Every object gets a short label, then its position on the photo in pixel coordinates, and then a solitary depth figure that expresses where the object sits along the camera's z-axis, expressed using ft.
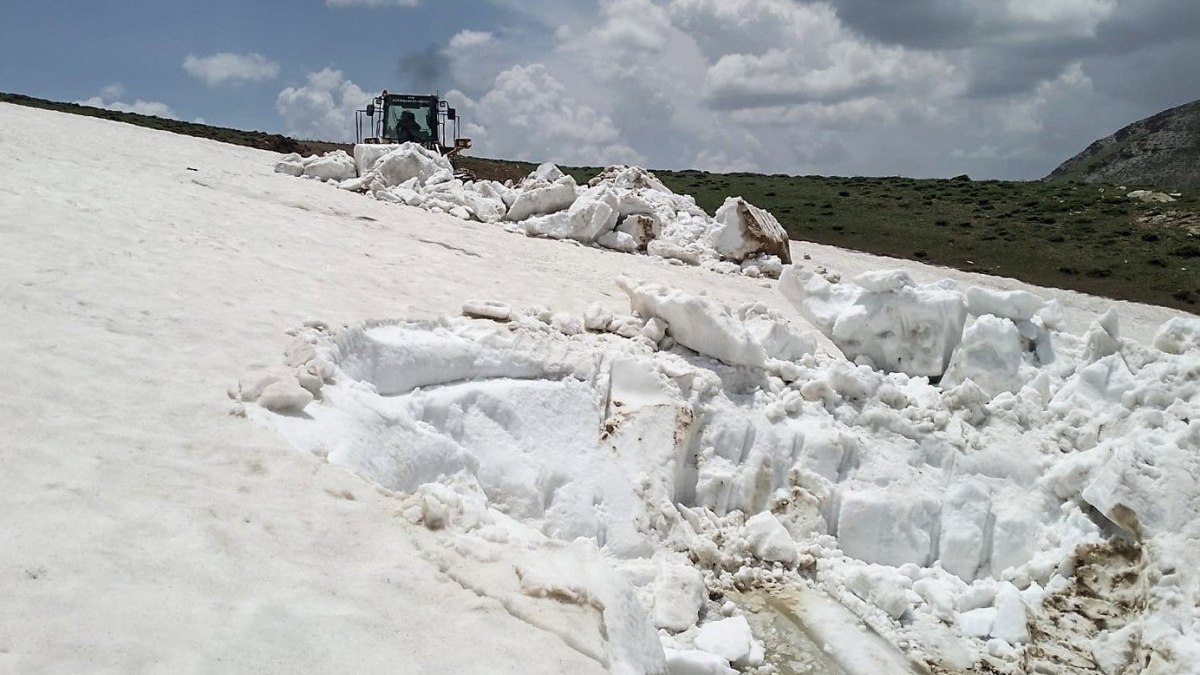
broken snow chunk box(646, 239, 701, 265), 46.39
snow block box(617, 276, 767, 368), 22.39
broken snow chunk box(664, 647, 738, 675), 12.57
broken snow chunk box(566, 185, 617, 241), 47.06
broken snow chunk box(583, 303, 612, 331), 23.88
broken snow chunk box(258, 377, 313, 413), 14.35
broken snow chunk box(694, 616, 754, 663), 14.76
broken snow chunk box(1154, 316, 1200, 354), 21.17
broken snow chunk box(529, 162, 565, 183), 55.57
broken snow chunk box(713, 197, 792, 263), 47.37
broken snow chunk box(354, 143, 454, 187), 52.34
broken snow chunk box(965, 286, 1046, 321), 23.52
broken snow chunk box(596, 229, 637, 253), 46.98
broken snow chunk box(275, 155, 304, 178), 54.70
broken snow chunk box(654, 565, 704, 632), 15.51
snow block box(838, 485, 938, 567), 19.80
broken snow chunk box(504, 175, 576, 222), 49.49
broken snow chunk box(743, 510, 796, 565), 18.45
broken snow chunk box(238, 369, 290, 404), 14.40
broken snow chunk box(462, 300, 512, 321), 22.86
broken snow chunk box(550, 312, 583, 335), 23.20
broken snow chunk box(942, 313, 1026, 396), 22.58
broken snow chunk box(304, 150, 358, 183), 54.19
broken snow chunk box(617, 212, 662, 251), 48.29
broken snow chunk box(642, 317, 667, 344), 23.53
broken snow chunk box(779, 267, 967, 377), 23.98
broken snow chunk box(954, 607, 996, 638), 17.15
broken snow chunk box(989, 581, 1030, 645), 16.96
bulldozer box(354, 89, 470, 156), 74.90
